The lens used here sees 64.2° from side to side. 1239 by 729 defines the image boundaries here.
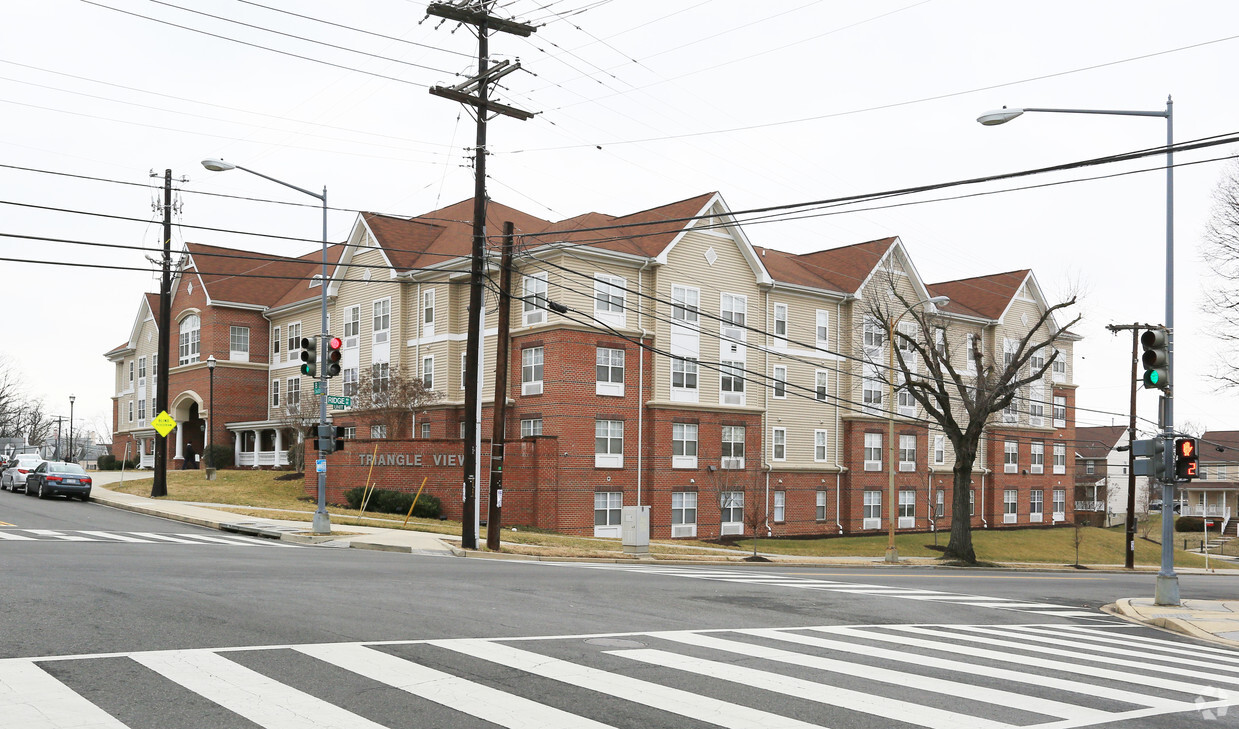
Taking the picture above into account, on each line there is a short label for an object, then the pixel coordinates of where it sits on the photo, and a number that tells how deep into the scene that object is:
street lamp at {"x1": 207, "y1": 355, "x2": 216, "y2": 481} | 49.75
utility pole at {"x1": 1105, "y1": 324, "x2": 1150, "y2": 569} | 43.28
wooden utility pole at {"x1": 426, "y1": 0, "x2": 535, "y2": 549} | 26.84
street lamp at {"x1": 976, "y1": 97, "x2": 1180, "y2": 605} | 18.06
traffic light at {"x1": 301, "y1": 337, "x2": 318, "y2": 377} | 26.14
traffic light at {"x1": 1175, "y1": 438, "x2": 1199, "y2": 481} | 17.64
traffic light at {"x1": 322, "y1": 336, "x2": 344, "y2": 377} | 26.58
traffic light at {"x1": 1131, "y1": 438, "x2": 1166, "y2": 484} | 17.69
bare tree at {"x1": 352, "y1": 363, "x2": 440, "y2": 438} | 44.15
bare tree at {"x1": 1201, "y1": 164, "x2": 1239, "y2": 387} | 25.56
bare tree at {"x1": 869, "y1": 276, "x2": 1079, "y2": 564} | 39.50
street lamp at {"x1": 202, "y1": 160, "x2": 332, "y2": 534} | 27.45
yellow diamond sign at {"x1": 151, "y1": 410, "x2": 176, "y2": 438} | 39.88
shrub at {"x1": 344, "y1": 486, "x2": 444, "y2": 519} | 38.97
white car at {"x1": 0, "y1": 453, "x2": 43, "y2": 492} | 44.22
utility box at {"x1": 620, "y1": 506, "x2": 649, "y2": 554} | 29.34
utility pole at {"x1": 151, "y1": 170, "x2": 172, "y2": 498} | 40.69
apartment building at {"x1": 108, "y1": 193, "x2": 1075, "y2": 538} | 40.09
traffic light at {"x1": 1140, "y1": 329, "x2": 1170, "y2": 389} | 17.25
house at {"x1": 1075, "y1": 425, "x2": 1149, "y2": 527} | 89.06
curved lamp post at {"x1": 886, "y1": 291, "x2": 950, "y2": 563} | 35.28
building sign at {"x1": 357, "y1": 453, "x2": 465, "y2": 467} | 39.59
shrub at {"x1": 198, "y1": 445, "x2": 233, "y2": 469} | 56.28
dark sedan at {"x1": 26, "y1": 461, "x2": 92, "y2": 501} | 40.66
